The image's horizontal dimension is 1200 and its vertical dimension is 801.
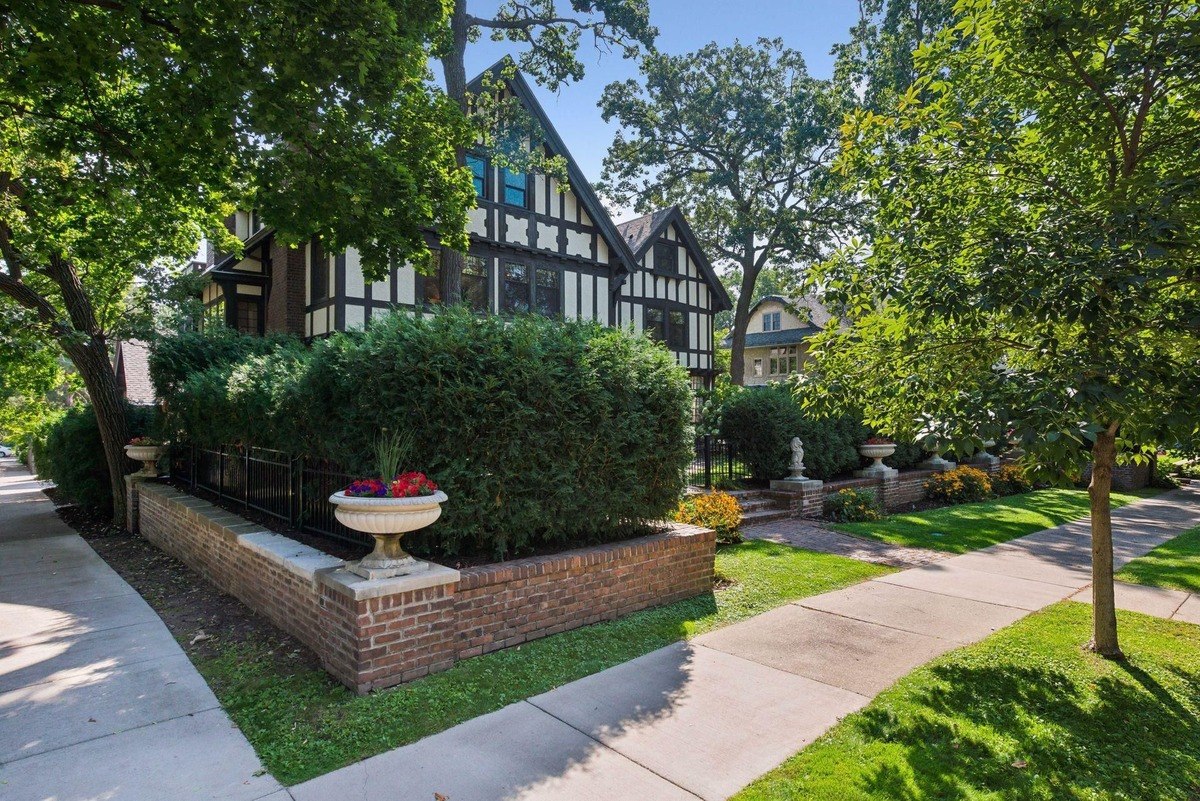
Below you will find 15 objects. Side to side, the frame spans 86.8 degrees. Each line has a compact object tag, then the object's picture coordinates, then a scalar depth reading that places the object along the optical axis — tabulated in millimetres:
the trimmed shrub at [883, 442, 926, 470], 13695
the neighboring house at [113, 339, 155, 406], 17878
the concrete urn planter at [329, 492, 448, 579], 4203
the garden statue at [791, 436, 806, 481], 11062
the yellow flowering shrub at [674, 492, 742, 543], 8328
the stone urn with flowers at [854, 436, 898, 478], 12594
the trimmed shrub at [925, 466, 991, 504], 13086
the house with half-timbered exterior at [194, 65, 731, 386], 14016
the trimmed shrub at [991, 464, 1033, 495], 14555
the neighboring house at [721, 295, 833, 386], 34812
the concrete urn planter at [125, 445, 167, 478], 10117
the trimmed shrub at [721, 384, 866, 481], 11648
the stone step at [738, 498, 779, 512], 10772
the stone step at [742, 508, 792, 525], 10305
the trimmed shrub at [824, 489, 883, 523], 10766
